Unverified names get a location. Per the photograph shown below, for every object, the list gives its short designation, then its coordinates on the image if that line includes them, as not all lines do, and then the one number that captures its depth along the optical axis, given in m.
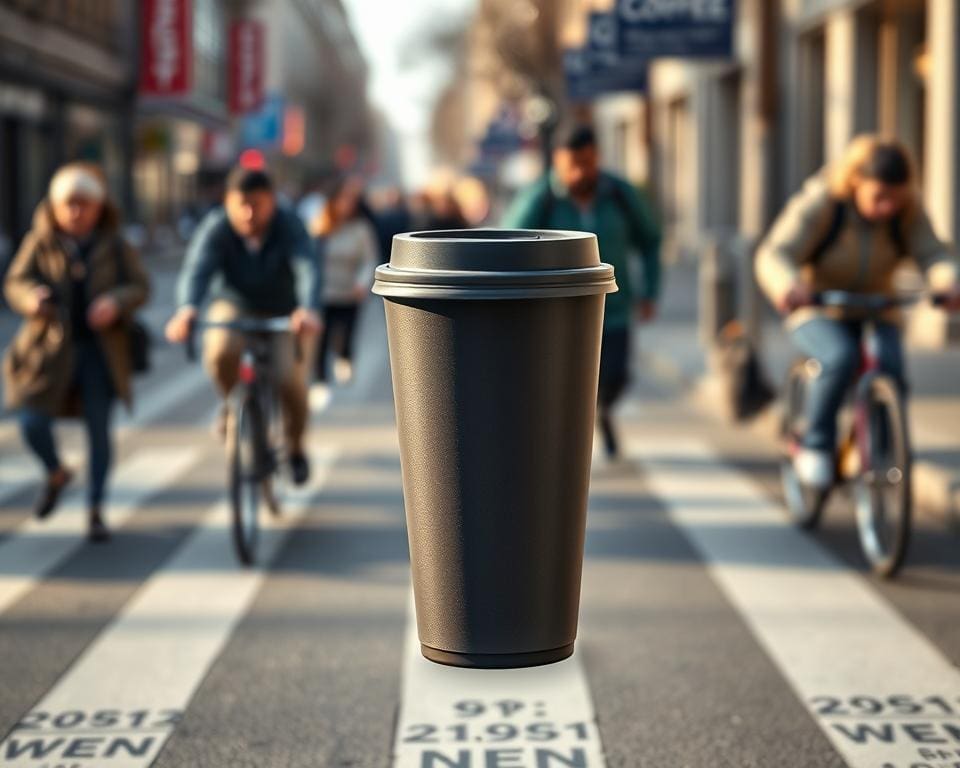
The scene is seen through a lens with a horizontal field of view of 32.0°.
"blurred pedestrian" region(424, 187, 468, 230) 17.84
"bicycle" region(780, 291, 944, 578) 6.39
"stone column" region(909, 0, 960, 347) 14.98
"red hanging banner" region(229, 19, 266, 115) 59.41
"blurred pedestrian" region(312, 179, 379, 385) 12.79
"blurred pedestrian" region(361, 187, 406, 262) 13.56
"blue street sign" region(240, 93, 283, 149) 65.56
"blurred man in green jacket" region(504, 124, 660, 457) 8.60
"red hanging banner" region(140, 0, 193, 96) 39.78
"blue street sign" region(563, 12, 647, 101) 21.11
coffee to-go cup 3.98
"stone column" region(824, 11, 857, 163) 18.41
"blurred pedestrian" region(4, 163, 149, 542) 7.29
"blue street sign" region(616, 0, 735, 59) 15.36
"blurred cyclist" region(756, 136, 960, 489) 6.80
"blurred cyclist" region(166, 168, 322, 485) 7.50
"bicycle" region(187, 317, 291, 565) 6.93
